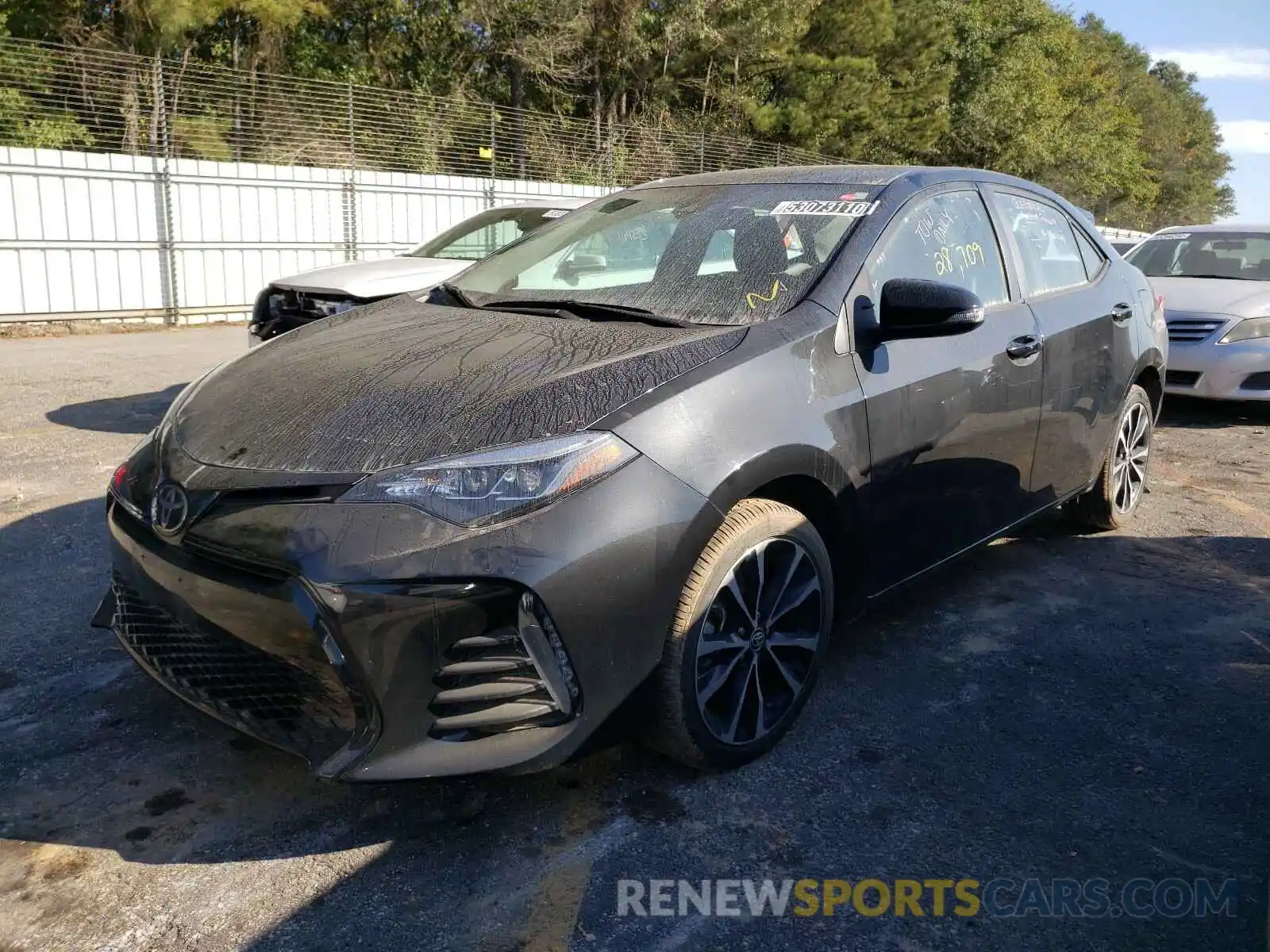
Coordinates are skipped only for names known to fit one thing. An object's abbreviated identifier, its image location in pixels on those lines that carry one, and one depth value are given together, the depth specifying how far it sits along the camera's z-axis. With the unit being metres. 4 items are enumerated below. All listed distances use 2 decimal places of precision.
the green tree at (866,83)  29.00
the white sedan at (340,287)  6.29
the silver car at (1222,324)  7.65
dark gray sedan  2.24
